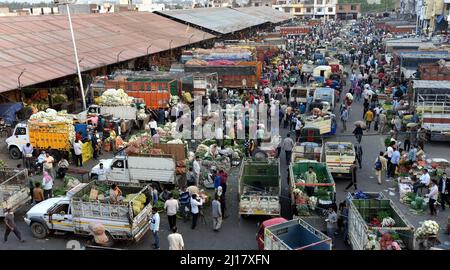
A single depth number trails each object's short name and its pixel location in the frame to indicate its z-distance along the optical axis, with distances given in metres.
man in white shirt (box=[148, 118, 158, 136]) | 22.66
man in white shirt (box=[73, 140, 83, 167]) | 19.30
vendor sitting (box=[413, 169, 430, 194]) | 15.27
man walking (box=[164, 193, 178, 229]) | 13.09
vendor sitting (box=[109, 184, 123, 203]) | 12.90
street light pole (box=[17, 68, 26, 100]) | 24.59
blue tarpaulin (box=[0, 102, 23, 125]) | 24.52
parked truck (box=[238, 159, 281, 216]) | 13.81
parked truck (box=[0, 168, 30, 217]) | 14.34
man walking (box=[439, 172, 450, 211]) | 14.70
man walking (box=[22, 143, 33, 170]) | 18.78
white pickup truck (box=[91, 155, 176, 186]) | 16.09
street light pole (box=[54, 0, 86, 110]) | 27.21
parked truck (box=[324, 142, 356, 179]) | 17.20
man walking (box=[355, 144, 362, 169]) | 18.70
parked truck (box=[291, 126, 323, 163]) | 18.51
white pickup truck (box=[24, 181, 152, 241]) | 12.43
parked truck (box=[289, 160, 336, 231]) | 13.34
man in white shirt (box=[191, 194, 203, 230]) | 13.49
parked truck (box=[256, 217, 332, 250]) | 10.83
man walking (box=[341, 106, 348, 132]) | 24.52
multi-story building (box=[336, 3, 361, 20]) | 153.12
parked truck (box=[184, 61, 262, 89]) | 33.81
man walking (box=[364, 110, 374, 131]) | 24.62
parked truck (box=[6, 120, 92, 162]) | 19.70
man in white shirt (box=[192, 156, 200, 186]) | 16.39
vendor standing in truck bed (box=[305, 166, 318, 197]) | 14.49
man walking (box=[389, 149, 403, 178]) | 17.42
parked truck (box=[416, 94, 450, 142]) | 21.73
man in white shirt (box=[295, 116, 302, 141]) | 22.31
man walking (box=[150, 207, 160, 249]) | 12.17
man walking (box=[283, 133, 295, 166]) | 19.22
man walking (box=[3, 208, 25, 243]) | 12.62
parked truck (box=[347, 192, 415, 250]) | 11.23
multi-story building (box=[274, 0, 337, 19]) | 149.00
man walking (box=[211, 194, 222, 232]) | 13.33
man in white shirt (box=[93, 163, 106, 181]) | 16.53
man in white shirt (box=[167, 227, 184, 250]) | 10.88
